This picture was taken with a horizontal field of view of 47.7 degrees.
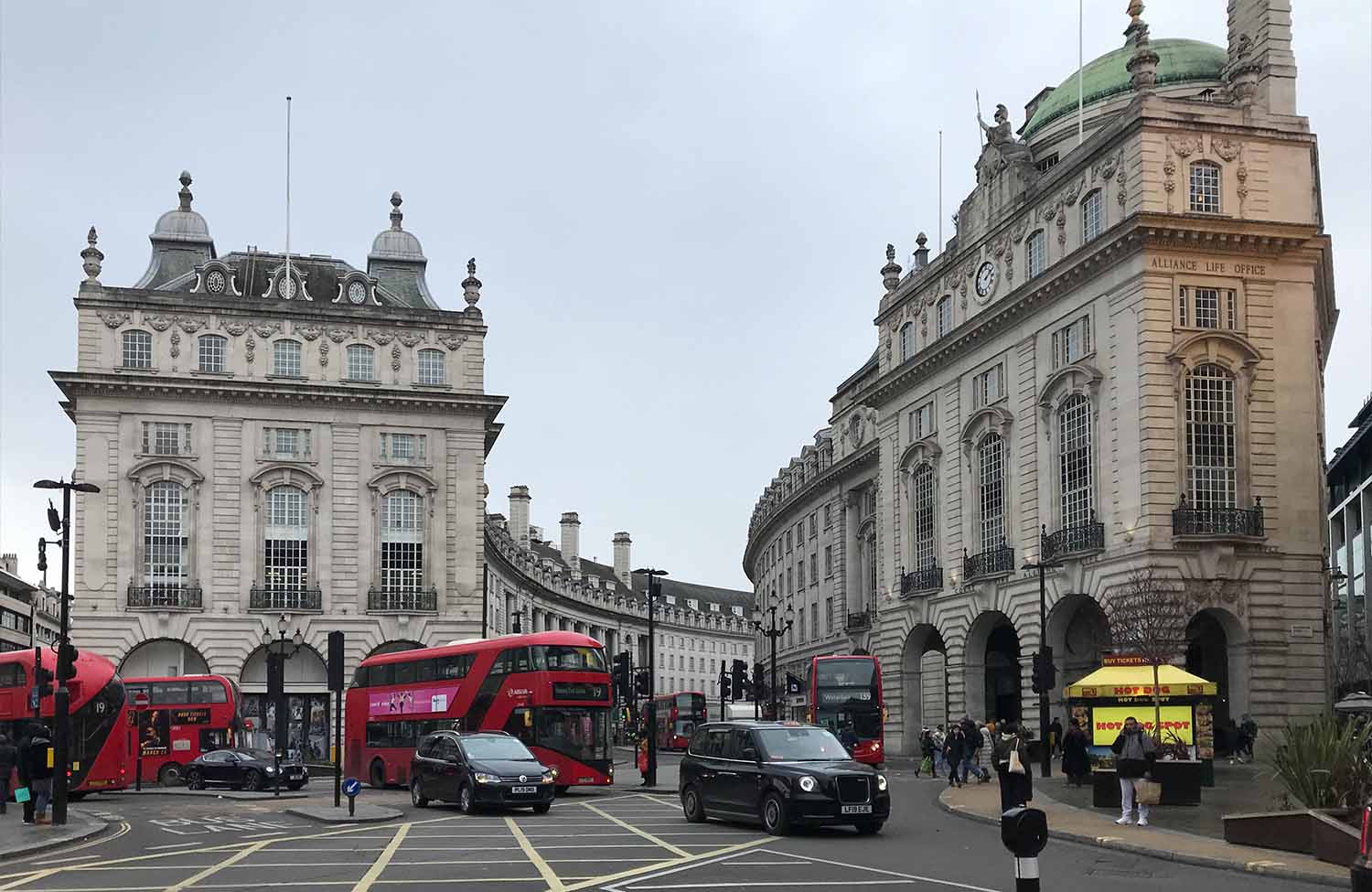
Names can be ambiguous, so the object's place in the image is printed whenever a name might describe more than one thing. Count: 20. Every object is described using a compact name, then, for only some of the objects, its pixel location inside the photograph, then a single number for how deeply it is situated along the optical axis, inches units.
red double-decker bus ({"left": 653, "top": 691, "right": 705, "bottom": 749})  3442.4
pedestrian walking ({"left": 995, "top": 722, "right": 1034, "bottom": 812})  849.5
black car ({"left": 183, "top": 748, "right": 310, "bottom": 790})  1721.2
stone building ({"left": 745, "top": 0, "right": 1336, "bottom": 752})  1843.0
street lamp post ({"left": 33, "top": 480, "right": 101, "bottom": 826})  1117.1
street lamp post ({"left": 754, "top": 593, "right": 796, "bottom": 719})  3194.6
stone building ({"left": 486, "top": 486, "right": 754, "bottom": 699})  4163.4
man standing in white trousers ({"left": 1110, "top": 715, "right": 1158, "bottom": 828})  1007.0
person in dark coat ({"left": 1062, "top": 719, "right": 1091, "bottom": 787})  1387.8
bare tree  1701.5
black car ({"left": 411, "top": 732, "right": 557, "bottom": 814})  1213.1
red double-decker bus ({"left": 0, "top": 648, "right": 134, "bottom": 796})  1561.3
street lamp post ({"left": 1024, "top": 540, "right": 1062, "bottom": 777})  1615.4
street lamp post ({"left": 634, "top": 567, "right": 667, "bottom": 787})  1626.5
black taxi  959.0
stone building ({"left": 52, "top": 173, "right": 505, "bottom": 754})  2689.5
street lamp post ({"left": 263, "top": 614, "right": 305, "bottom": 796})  2459.0
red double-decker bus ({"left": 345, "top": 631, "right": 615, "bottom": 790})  1505.9
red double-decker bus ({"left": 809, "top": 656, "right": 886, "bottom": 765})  2181.3
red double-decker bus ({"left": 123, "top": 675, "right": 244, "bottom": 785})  1915.6
